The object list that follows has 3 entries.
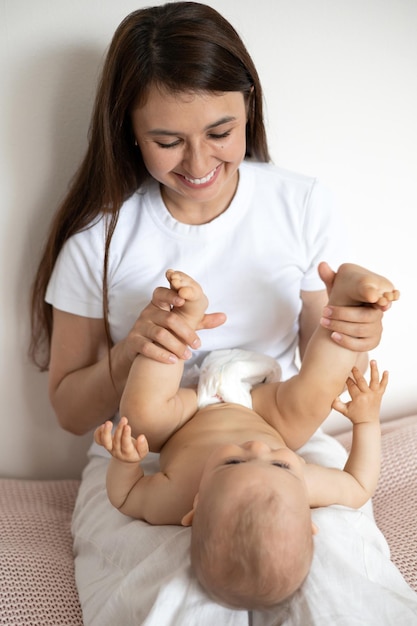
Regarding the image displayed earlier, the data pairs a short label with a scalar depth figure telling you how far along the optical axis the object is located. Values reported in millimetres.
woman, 1198
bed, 1243
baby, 995
